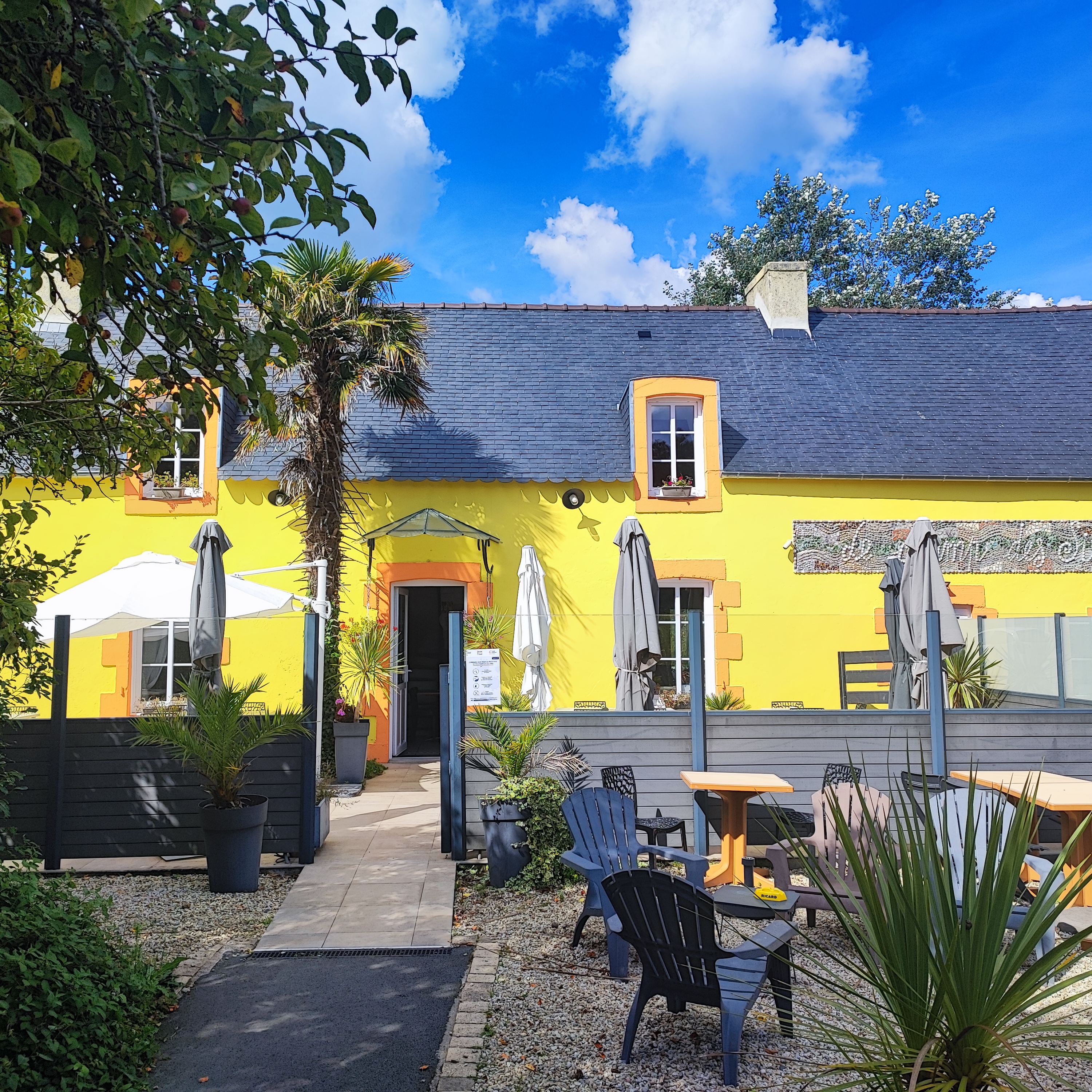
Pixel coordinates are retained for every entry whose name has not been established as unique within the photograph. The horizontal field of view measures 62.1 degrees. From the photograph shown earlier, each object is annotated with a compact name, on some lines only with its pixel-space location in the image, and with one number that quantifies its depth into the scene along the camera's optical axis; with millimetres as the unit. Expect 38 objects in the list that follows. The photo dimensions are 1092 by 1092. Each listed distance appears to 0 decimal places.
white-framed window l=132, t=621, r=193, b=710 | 11242
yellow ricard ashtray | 4445
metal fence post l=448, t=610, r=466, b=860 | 6895
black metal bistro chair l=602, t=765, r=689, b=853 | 6734
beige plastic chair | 4879
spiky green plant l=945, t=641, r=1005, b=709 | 8805
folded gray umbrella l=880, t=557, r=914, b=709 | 8430
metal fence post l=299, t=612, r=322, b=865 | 6793
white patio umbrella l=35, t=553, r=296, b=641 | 8328
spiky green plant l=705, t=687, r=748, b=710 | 9484
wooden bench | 9375
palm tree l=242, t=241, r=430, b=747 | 10281
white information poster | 7199
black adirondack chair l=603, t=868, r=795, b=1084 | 3510
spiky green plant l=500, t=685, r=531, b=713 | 7348
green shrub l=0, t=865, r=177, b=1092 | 3143
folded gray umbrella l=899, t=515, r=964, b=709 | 8008
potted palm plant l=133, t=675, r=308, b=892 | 6121
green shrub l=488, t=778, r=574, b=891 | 6219
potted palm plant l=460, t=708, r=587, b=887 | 6297
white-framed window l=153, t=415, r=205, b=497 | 11617
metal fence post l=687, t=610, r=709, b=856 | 7082
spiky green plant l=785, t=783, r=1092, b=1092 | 2002
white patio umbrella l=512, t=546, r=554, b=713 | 9266
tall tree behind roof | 25938
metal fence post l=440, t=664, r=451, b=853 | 7023
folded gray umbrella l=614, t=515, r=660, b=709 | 8320
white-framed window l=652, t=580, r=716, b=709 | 10859
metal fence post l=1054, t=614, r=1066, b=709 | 8164
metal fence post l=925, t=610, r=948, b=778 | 7320
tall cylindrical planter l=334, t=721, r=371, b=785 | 9969
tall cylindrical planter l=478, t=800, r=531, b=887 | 6285
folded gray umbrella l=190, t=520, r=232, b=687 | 8312
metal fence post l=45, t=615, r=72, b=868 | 6637
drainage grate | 4996
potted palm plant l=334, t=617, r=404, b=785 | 9984
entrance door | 13414
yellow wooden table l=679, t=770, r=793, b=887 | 6203
